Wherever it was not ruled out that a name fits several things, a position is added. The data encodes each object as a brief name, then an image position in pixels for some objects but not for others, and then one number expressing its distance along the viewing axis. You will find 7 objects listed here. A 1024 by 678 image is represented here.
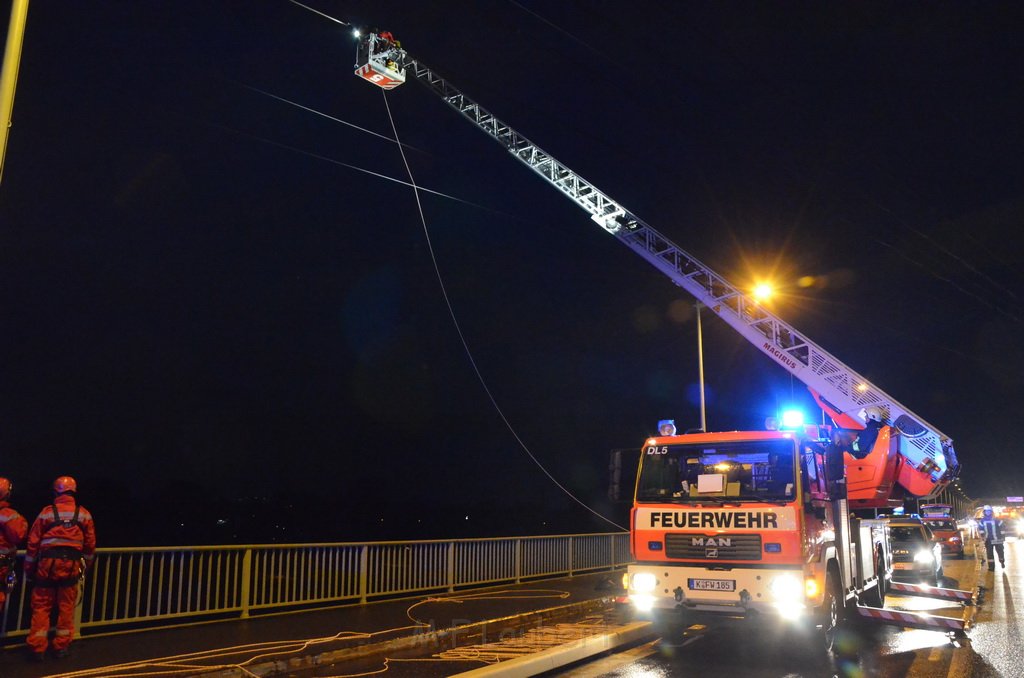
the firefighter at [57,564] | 7.80
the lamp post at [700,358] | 24.47
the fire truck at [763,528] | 8.82
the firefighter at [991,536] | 22.98
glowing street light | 22.50
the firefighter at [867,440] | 13.52
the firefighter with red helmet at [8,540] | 7.74
